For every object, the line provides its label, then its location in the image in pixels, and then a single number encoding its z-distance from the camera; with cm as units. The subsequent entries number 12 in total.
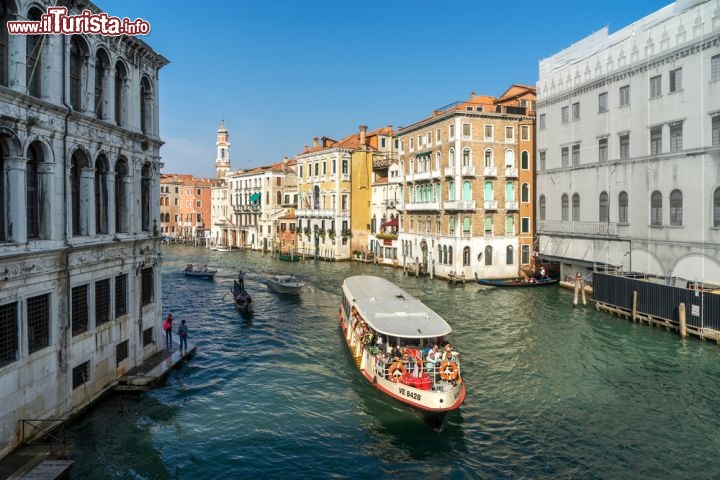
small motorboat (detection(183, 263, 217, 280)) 4625
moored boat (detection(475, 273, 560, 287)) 3909
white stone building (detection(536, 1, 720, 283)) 2634
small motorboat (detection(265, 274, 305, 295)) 3738
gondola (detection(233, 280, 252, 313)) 3139
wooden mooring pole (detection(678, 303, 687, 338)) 2383
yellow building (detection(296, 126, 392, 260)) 6094
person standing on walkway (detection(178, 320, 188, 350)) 2122
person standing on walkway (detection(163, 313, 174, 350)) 2208
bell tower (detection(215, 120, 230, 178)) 10131
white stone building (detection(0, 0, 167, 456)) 1230
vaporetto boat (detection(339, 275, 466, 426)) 1509
